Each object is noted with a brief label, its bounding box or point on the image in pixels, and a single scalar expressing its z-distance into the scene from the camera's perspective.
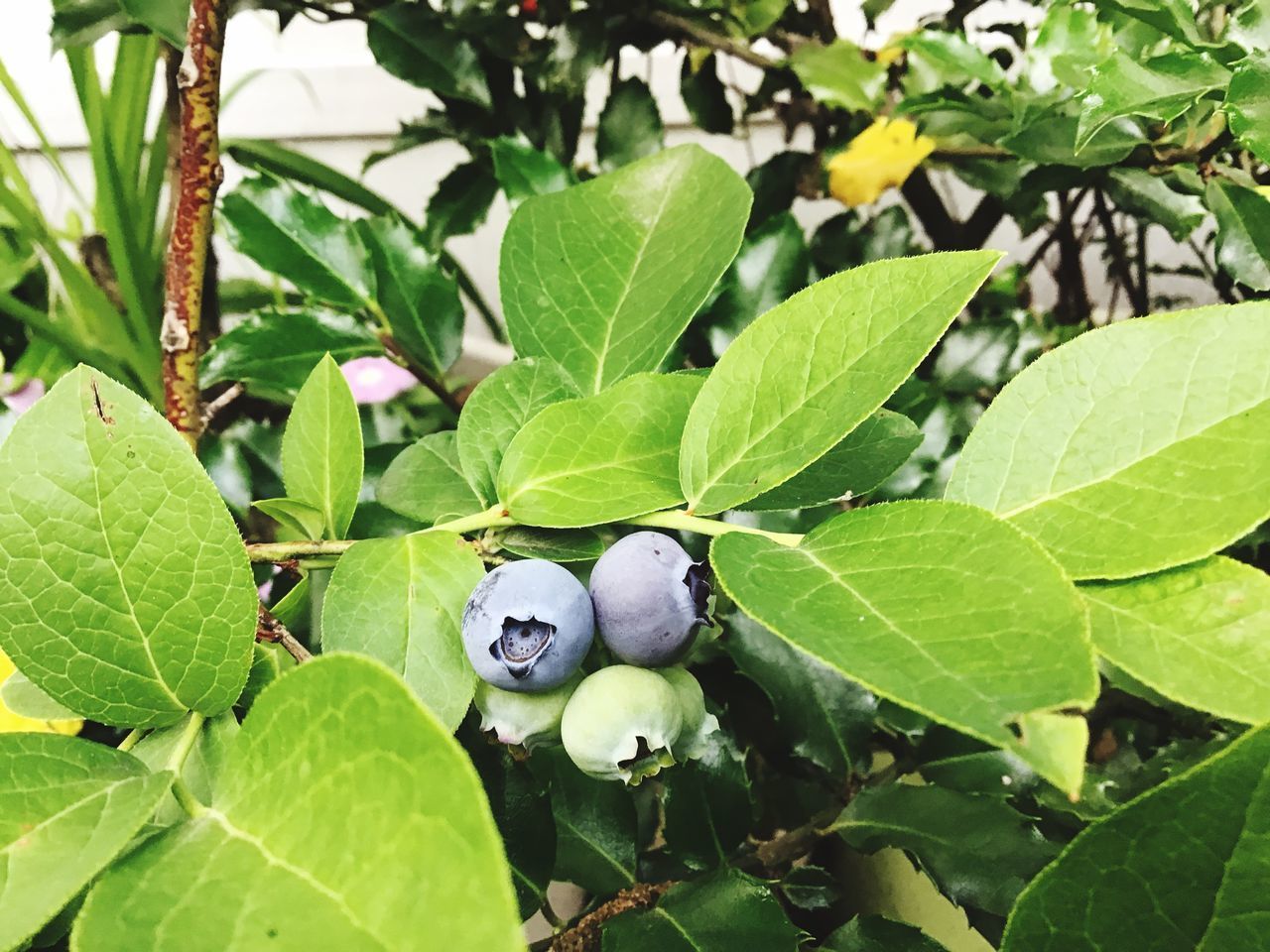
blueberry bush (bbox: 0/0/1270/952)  0.17
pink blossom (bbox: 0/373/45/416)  0.82
